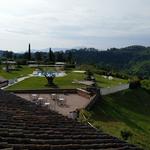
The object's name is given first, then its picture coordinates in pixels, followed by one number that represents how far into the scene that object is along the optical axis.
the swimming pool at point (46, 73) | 20.27
